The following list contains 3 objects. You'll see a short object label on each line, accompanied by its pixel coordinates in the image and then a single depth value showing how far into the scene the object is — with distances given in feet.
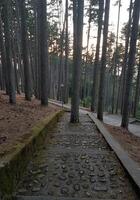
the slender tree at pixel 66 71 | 49.59
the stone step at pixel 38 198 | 7.95
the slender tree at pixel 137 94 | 48.16
